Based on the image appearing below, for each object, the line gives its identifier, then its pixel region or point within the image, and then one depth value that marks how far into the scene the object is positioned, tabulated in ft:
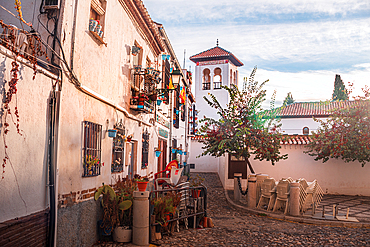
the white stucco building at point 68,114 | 13.38
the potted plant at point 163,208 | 22.25
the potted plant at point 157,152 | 38.58
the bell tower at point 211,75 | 103.30
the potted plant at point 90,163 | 19.51
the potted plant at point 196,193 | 27.40
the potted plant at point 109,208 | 20.65
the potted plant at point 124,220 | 20.52
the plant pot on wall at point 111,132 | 22.90
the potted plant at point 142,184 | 21.66
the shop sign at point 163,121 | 41.23
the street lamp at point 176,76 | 35.22
